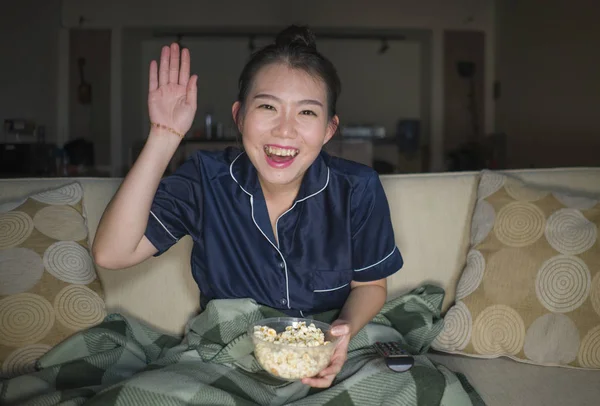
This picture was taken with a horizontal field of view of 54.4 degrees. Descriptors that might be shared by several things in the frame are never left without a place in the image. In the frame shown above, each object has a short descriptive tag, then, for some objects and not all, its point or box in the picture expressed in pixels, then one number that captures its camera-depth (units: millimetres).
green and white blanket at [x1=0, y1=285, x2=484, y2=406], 1083
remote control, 1201
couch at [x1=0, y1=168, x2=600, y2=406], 1463
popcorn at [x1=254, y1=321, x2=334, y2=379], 1056
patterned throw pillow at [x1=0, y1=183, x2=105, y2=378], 1437
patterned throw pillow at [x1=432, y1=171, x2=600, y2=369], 1544
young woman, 1354
